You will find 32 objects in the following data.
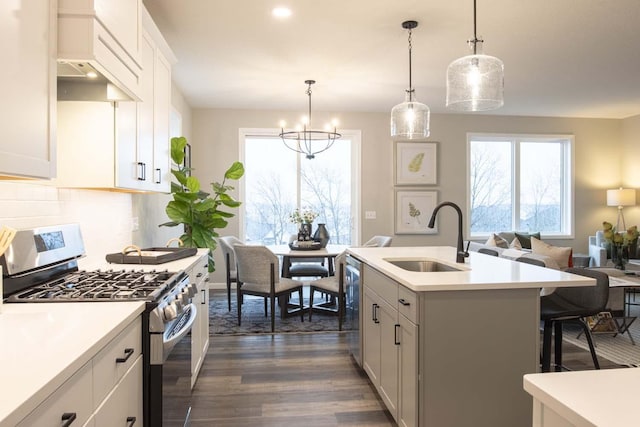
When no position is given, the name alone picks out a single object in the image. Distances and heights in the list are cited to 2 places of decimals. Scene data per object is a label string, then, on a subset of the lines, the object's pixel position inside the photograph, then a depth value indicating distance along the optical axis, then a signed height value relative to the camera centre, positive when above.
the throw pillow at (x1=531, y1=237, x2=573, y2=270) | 4.06 -0.41
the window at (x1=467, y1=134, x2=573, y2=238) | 6.91 +0.46
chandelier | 6.33 +1.07
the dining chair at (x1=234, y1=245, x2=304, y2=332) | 4.12 -0.64
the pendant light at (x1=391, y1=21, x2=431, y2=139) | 3.39 +0.76
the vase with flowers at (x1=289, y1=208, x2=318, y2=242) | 5.02 -0.19
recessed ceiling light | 3.13 +1.50
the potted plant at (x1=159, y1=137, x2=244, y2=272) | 3.49 -0.01
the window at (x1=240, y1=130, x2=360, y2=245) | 6.53 +0.36
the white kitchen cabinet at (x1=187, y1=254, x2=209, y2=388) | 2.73 -0.76
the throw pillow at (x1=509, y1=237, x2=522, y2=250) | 4.87 -0.38
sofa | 3.65 -0.39
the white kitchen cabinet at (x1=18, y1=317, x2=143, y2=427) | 0.88 -0.46
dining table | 4.58 -0.46
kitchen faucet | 2.57 -0.23
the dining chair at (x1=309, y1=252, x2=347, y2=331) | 4.13 -0.76
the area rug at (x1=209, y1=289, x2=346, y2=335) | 4.22 -1.18
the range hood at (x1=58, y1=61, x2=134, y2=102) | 1.92 +0.57
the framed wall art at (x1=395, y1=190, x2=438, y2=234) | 6.61 +0.02
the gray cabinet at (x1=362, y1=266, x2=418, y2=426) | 2.00 -0.74
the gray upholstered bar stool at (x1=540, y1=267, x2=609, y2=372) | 2.57 -0.61
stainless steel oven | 1.54 -0.32
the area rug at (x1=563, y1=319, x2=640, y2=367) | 3.35 -1.16
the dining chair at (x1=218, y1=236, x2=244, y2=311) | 4.79 -0.54
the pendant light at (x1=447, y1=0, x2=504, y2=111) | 2.37 +0.76
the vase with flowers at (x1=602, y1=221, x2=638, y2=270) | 4.79 -0.35
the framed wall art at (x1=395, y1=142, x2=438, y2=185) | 6.61 +0.76
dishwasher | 3.12 -0.71
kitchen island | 1.93 -0.63
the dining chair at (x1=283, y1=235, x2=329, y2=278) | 5.14 -0.73
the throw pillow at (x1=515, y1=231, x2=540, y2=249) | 6.36 -0.42
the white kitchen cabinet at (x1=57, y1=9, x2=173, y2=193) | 2.21 +0.37
